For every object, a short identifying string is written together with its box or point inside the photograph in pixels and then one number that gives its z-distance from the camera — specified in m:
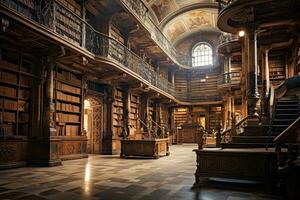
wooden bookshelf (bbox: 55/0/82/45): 7.67
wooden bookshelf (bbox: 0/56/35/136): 6.43
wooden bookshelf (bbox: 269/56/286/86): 13.84
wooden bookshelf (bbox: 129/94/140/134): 12.80
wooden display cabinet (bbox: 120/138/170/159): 8.66
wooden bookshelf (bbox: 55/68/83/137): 8.09
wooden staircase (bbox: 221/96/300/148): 5.64
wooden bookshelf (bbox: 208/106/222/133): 18.86
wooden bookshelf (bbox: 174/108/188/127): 19.89
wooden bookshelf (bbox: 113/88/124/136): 11.37
